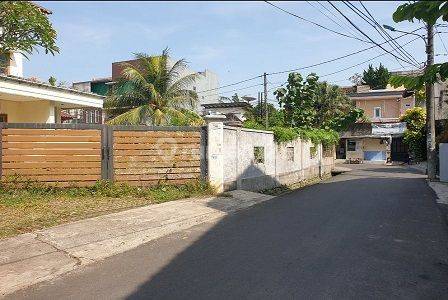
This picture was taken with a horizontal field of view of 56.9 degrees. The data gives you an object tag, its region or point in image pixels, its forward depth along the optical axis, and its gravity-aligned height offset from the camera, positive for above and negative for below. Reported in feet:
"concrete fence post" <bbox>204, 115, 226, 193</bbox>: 43.32 -1.01
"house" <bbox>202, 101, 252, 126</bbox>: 140.56 +12.38
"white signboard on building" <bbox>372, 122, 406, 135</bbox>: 143.64 +4.84
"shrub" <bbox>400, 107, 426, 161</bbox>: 127.85 +3.07
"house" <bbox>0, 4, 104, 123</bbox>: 46.16 +5.77
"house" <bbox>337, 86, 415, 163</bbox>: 146.20 +4.06
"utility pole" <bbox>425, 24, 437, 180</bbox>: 69.82 +3.22
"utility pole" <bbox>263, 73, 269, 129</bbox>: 100.46 +14.57
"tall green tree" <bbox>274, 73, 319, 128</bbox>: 99.14 +10.54
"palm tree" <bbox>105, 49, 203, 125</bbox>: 75.72 +9.42
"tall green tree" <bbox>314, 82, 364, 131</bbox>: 136.46 +12.71
